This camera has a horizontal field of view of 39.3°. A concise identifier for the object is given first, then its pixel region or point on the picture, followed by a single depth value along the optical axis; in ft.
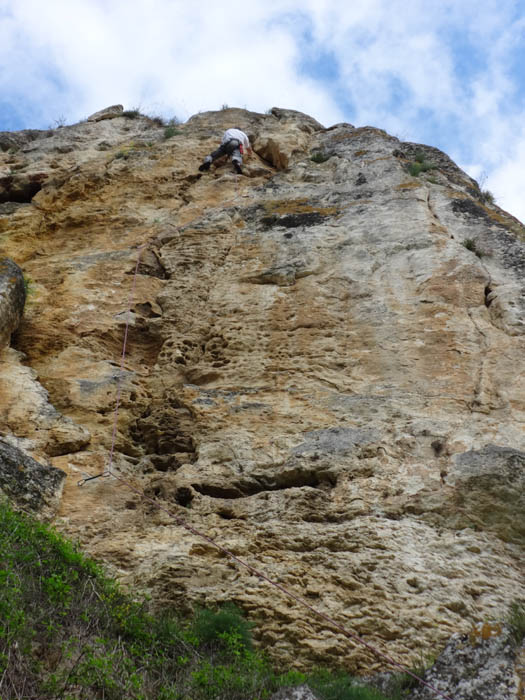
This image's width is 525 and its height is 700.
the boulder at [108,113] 46.72
